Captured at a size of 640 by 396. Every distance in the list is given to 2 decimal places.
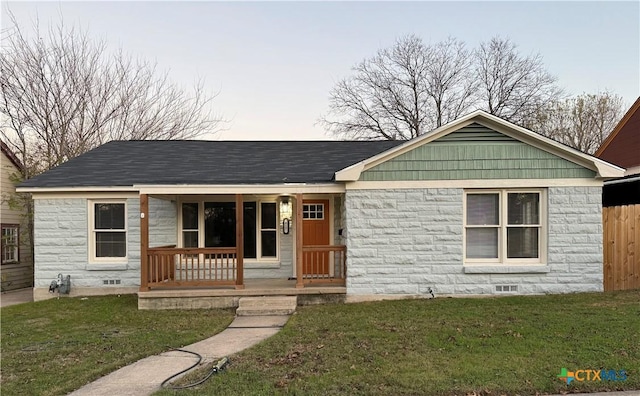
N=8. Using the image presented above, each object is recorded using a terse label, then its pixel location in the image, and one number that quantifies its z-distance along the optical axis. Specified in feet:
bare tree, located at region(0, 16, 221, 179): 51.65
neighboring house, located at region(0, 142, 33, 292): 42.01
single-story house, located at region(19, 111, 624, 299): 28.32
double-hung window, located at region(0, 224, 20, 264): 42.01
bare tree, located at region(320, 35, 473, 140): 99.45
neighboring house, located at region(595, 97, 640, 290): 29.73
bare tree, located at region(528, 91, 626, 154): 88.84
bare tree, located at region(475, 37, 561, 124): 93.25
